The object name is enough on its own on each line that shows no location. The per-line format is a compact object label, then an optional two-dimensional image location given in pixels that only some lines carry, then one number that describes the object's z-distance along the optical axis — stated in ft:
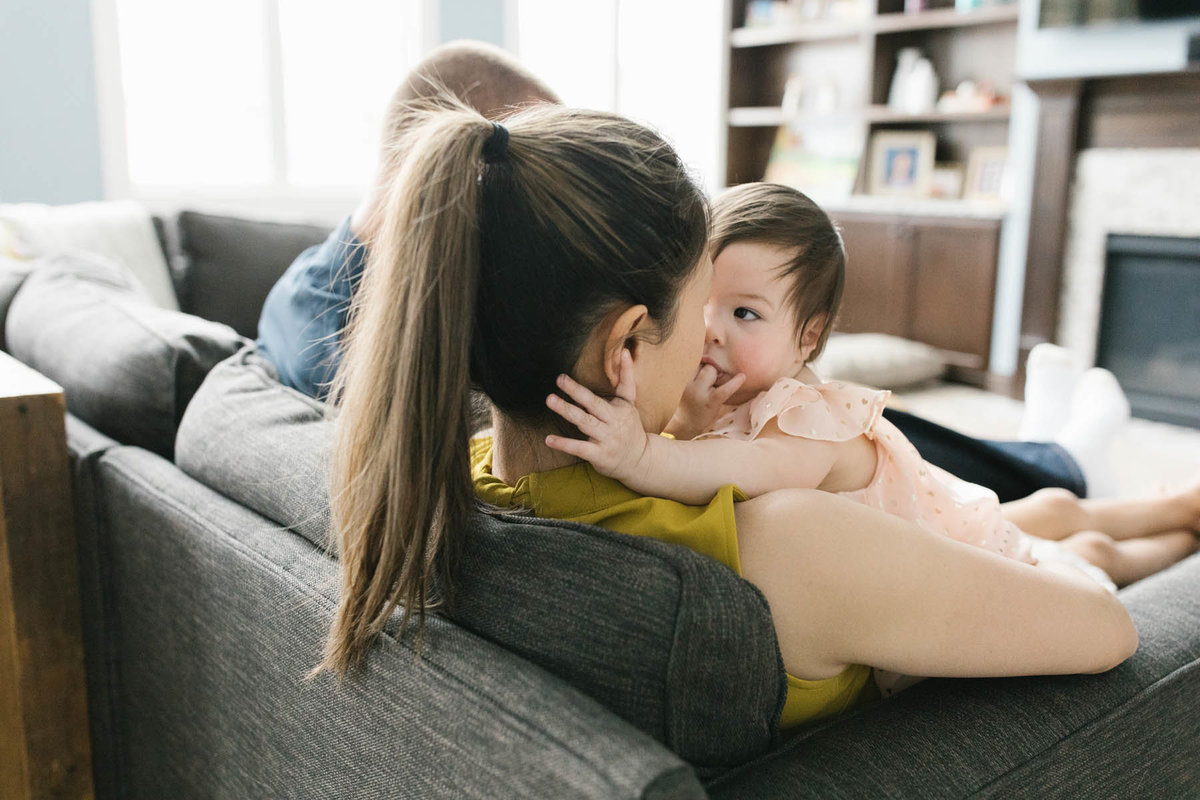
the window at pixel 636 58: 20.53
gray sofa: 2.35
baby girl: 2.88
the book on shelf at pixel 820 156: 17.85
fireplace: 13.24
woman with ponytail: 2.40
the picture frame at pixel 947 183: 16.61
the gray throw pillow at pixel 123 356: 4.36
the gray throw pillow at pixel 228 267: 8.76
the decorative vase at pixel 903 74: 16.78
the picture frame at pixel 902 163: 16.87
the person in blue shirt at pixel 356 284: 5.23
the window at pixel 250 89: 15.23
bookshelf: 15.34
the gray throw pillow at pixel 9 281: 5.87
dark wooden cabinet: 15.19
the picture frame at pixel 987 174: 15.97
